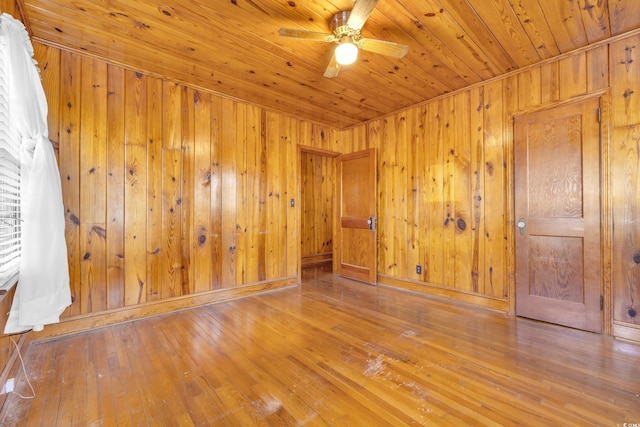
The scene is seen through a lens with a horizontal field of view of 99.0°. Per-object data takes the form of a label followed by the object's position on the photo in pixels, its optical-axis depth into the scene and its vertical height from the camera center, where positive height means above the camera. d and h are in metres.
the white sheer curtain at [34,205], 1.58 +0.07
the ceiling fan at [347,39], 1.92 +1.29
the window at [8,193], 1.52 +0.14
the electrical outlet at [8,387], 1.65 -1.07
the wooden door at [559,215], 2.49 -0.02
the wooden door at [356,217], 4.27 -0.04
